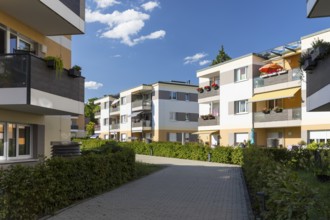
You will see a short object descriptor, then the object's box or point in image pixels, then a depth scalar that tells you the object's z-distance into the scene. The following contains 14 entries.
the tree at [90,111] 101.86
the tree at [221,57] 63.35
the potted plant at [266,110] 36.50
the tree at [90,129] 89.31
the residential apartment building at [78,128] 65.88
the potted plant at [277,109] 35.24
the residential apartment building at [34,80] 12.17
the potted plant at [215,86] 44.11
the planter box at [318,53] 12.86
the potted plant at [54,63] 13.39
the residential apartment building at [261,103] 33.38
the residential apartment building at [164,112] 60.09
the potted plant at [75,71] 15.28
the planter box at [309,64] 13.86
